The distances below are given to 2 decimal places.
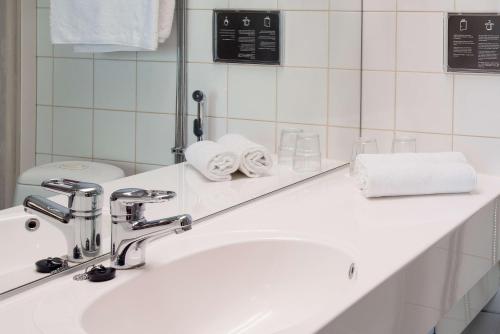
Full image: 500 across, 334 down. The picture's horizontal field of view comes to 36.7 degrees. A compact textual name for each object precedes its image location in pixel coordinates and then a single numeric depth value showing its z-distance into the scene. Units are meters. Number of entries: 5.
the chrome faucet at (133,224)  1.17
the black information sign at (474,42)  2.00
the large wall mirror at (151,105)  1.12
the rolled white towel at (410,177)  1.79
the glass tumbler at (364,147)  2.11
